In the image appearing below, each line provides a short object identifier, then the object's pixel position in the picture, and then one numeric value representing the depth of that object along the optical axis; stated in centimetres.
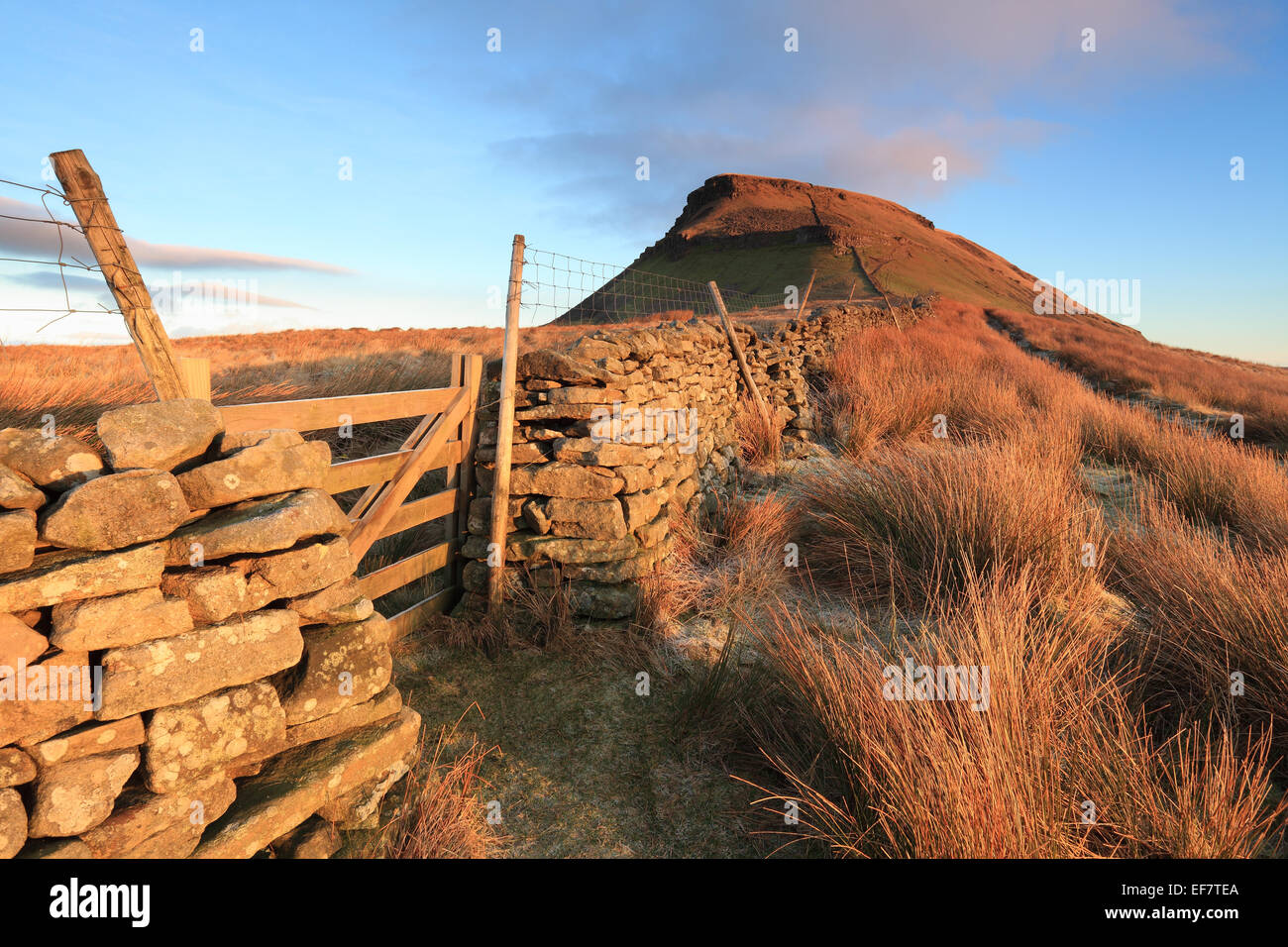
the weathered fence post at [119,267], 231
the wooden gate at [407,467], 326
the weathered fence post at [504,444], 432
